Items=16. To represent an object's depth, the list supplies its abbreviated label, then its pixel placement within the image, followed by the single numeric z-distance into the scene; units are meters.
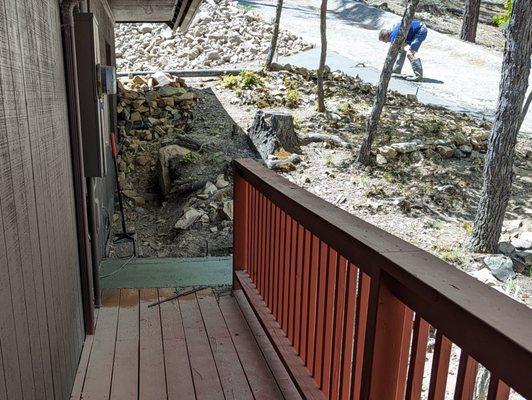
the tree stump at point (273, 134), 7.35
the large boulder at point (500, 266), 4.99
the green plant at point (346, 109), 9.24
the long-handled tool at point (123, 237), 5.15
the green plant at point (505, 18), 9.54
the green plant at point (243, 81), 10.09
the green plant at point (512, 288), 4.66
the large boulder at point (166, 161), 6.98
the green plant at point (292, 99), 9.27
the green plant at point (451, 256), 5.32
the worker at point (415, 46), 12.13
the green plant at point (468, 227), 6.00
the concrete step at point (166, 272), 3.76
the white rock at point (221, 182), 6.53
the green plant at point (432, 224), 6.00
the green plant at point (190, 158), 7.01
